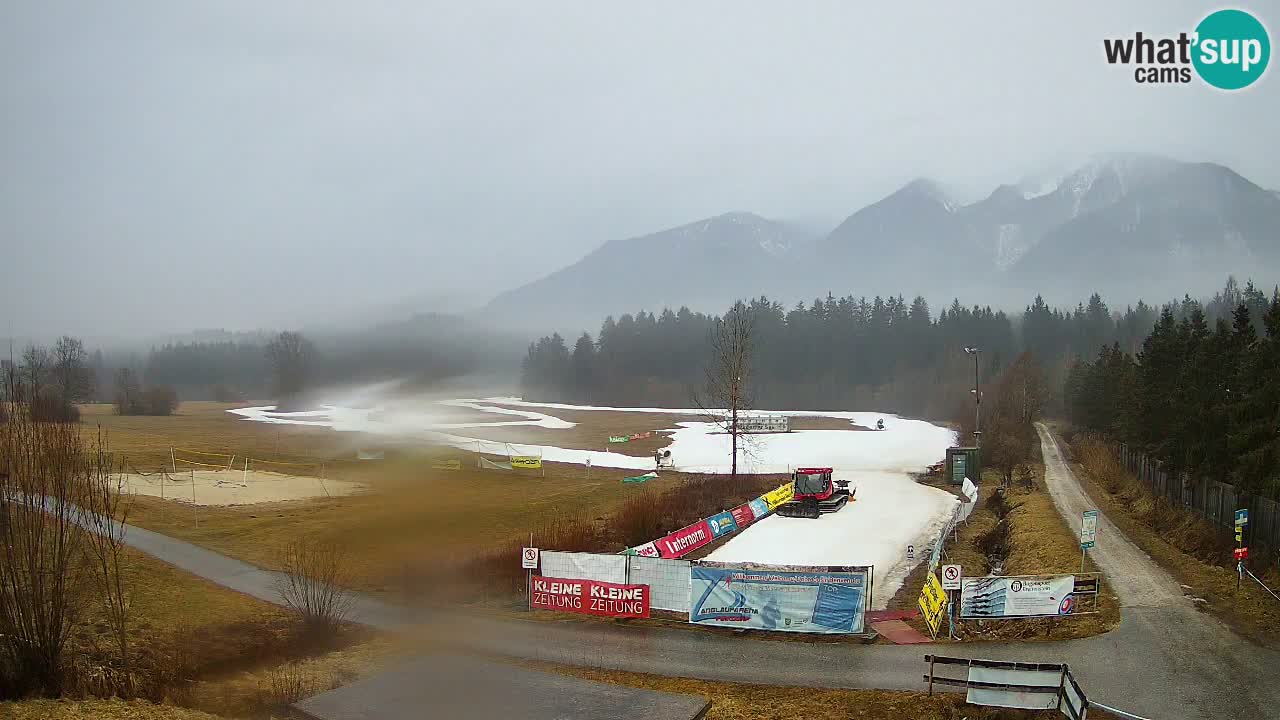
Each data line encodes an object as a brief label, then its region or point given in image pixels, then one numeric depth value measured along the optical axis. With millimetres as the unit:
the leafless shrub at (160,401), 56544
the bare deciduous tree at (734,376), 55469
